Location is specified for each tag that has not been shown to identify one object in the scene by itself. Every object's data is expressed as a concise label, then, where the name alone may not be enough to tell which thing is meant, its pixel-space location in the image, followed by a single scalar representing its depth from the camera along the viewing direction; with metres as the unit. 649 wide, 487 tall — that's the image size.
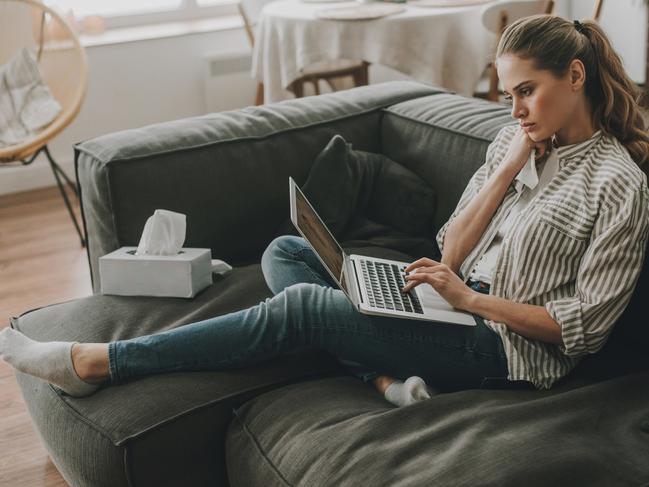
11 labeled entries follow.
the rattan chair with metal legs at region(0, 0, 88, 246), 3.57
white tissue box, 2.10
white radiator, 4.79
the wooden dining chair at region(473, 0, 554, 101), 3.77
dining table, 3.85
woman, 1.63
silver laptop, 1.71
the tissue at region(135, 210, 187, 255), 2.14
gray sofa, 1.45
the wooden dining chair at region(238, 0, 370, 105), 4.33
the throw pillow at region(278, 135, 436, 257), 2.34
